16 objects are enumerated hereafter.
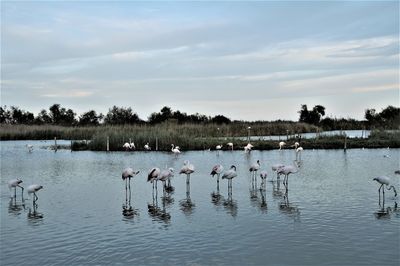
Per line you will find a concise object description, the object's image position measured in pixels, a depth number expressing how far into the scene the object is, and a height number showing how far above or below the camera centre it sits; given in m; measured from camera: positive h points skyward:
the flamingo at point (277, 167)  16.99 -0.98
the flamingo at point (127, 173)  15.34 -1.01
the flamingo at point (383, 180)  13.37 -1.18
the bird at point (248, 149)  31.90 -0.55
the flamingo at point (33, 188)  13.71 -1.33
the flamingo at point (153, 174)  14.84 -1.03
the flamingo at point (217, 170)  16.61 -1.03
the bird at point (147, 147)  35.62 -0.37
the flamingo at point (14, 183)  14.70 -1.24
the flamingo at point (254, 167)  16.66 -0.94
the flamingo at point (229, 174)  15.49 -1.10
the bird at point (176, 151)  31.50 -0.62
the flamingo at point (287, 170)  15.71 -1.00
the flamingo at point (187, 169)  16.50 -0.98
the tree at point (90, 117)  92.69 +5.27
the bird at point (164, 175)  14.88 -1.06
